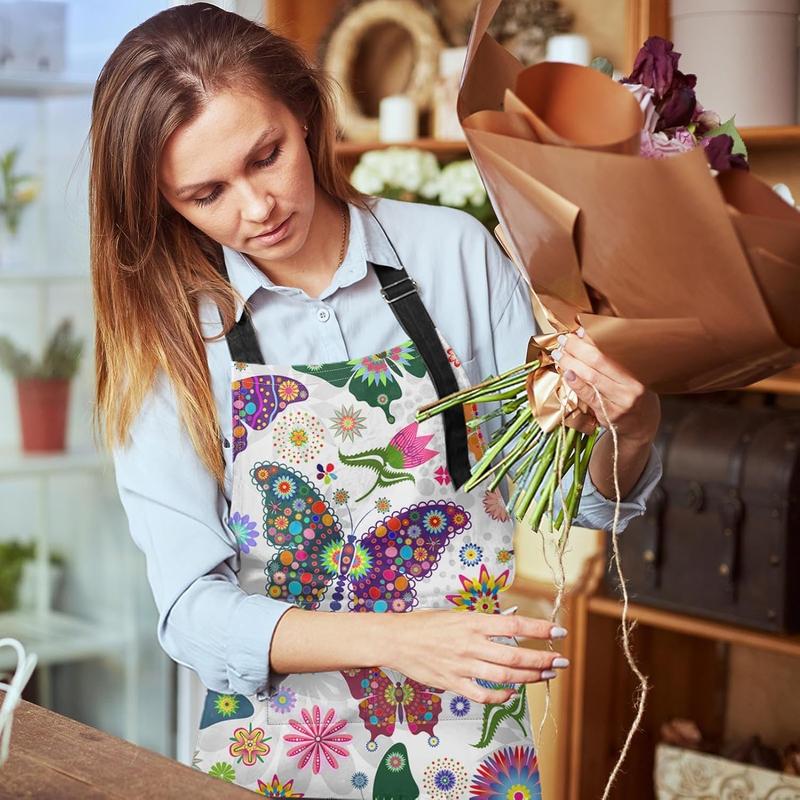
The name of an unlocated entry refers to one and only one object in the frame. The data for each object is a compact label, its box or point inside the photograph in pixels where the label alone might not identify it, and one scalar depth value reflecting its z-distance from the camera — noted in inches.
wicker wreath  116.1
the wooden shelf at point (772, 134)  91.2
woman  56.9
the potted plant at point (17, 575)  116.4
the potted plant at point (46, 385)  115.1
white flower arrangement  107.9
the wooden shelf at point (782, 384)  93.8
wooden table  43.1
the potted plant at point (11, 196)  111.5
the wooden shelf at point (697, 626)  95.2
